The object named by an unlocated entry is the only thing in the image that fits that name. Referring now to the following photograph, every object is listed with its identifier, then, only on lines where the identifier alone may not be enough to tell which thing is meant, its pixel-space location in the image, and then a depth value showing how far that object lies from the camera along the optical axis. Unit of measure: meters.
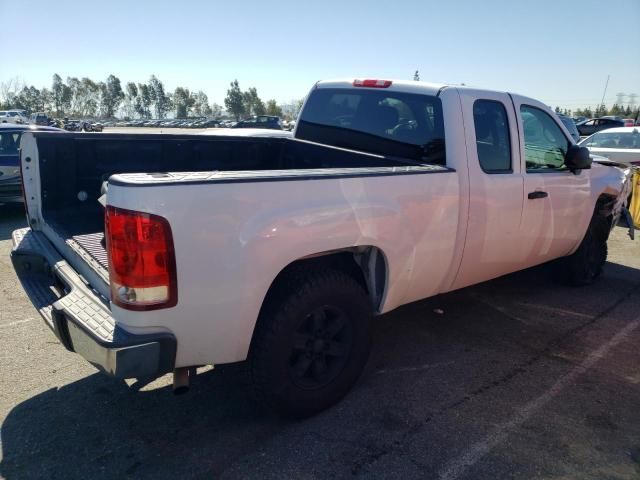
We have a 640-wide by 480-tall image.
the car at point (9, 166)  8.52
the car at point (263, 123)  38.66
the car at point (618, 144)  9.35
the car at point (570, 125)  19.16
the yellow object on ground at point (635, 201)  6.80
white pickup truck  2.14
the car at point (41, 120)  33.61
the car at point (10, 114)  34.86
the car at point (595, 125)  26.39
